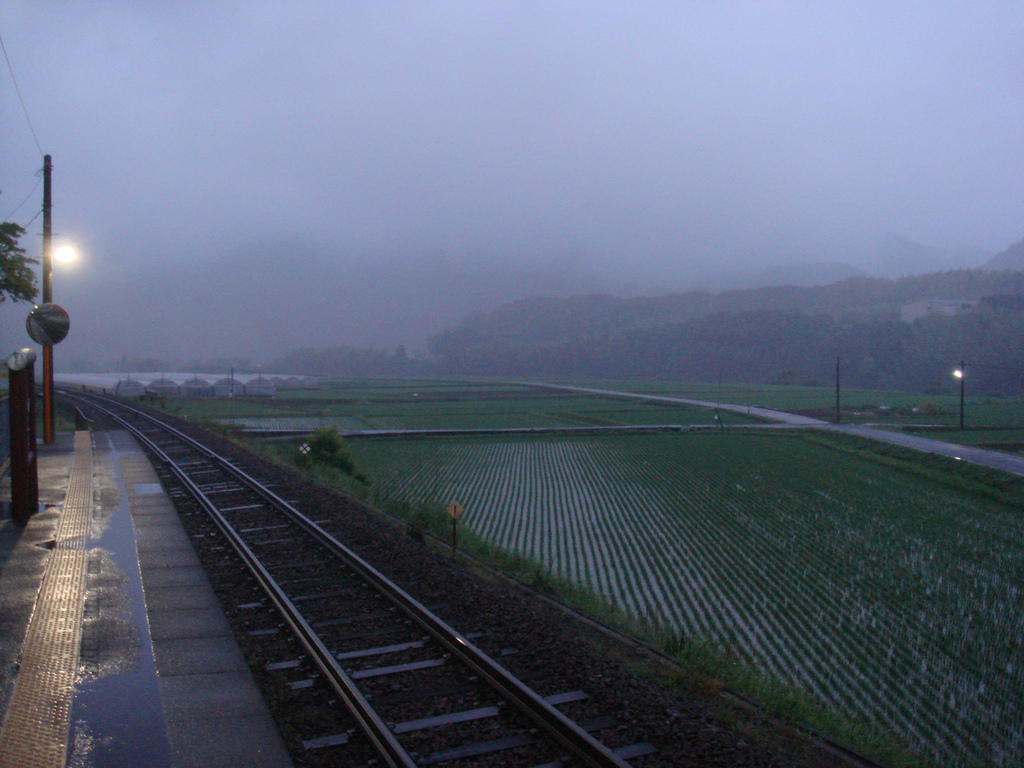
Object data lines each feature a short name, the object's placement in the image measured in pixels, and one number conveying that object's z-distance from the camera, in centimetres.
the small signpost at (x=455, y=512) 1113
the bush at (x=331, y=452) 2436
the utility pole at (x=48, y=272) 1992
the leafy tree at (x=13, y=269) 1989
